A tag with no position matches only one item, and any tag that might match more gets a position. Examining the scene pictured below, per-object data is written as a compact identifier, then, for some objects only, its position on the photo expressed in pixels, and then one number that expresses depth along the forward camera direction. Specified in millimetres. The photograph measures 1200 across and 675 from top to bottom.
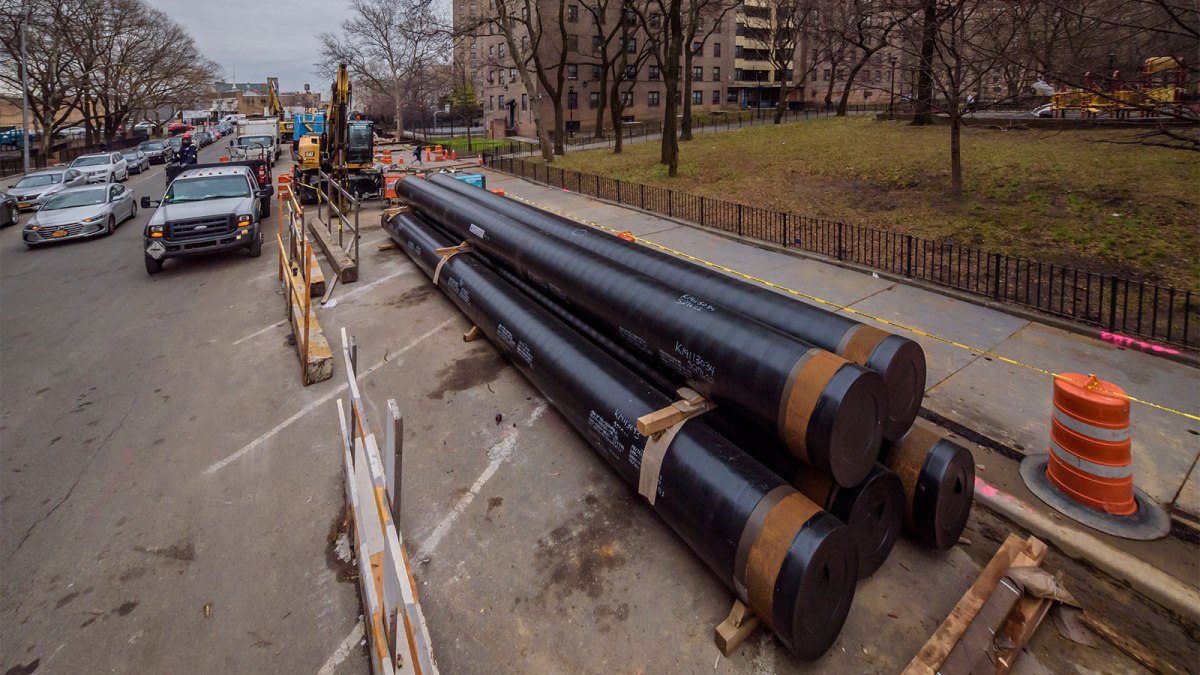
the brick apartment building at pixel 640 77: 53875
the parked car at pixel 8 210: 19219
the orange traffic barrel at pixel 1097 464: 4494
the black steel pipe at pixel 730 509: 3258
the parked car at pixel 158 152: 40594
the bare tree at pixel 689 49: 26697
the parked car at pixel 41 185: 21156
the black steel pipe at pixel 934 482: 4121
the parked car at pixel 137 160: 35125
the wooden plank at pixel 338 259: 11156
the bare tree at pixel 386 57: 54375
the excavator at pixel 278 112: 32188
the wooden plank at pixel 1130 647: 3443
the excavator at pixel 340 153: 16406
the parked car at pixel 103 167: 26202
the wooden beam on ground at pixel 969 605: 3146
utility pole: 29000
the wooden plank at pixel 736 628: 3512
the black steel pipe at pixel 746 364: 3545
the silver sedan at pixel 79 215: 15500
